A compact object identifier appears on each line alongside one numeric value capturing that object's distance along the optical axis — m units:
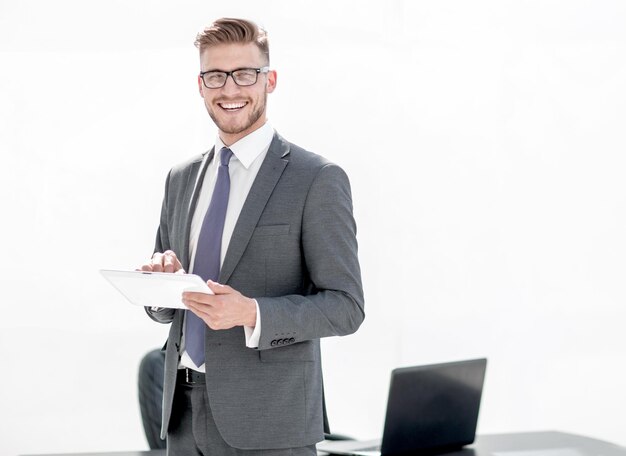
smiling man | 2.83
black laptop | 3.52
